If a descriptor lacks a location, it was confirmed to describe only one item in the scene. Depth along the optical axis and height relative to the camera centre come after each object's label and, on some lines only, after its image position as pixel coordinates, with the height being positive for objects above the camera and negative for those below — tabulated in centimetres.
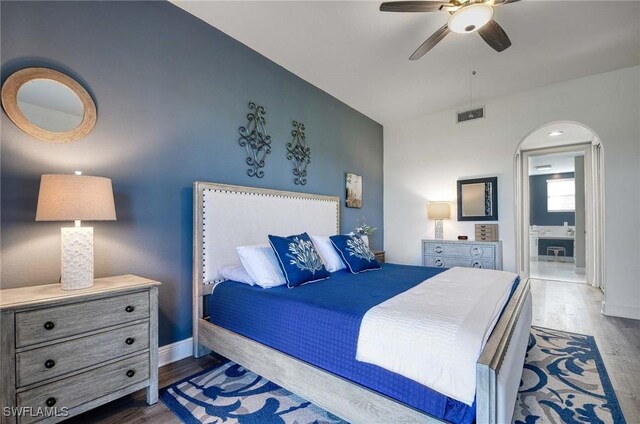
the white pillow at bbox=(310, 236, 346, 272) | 294 -41
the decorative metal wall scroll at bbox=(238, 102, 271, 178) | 302 +78
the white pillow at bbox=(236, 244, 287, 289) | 227 -42
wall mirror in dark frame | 428 +22
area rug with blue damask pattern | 170 -119
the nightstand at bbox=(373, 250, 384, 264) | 427 -61
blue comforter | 134 -69
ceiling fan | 198 +141
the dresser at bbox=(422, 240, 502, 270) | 404 -57
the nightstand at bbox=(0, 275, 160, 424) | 134 -70
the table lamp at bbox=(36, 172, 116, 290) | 155 +2
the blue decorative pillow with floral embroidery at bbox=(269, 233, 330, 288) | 229 -38
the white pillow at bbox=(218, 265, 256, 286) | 236 -50
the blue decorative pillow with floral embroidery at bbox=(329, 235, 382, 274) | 291 -41
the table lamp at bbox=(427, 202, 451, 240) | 445 +6
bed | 130 -71
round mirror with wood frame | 171 +68
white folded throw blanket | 123 -57
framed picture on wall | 451 +37
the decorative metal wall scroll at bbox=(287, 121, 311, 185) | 355 +75
